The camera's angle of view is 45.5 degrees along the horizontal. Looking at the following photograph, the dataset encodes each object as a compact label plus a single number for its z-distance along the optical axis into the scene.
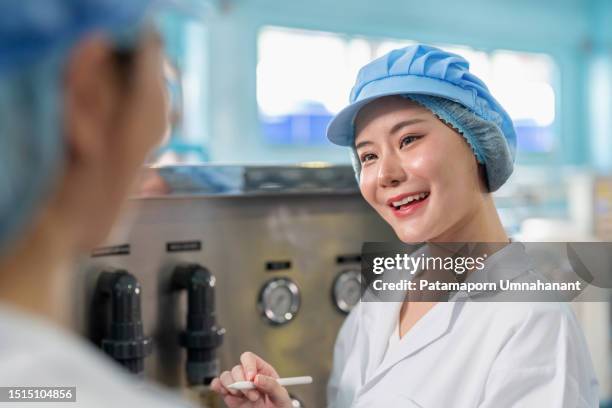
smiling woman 0.78
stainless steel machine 0.96
